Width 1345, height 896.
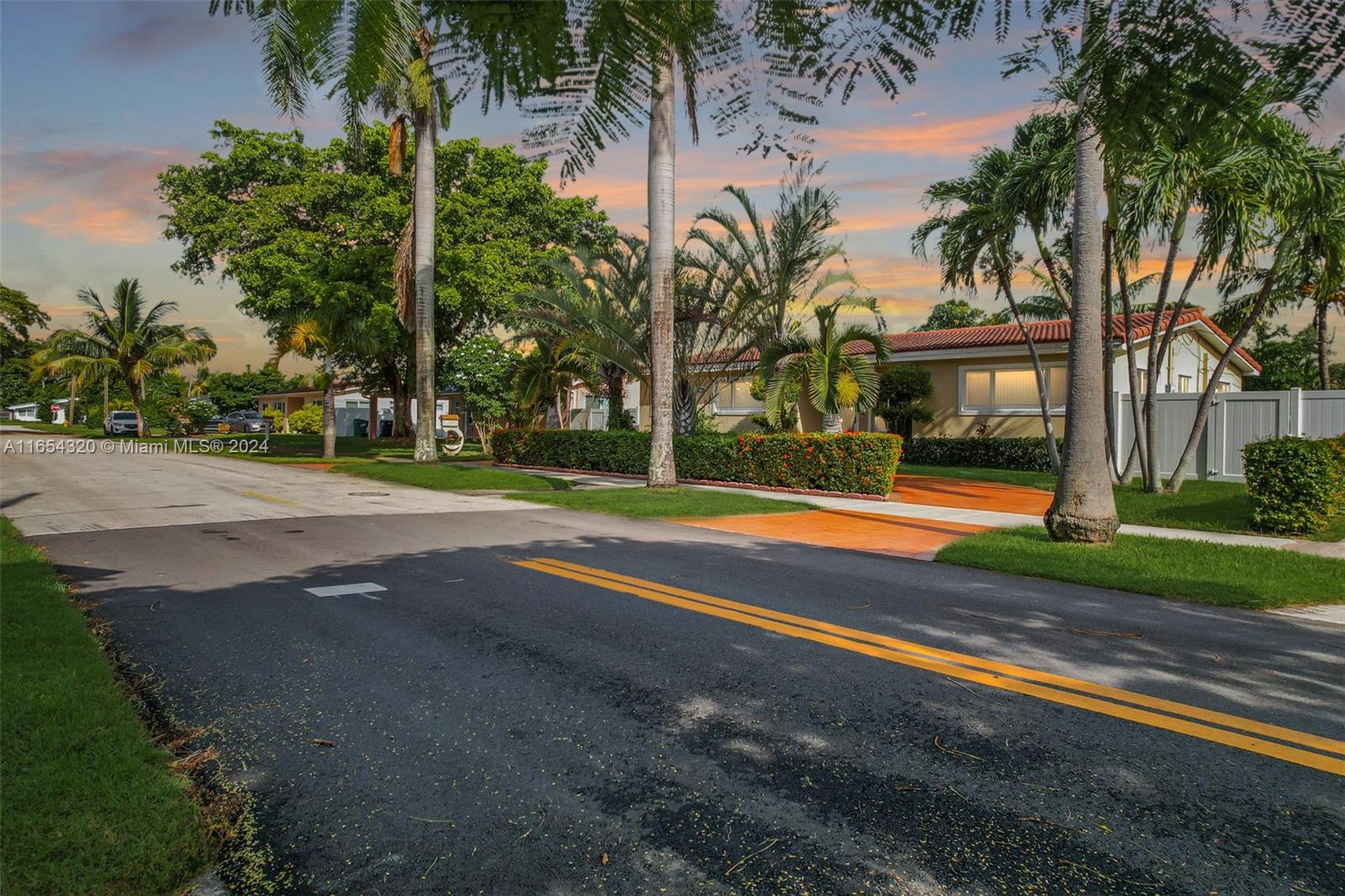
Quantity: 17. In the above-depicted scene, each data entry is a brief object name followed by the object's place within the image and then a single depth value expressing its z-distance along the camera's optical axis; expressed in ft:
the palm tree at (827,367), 54.60
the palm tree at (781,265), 53.83
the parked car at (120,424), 147.23
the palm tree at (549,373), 80.69
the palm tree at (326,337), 82.99
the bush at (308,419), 170.50
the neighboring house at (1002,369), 71.72
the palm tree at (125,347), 128.57
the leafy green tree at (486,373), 90.63
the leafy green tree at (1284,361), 113.39
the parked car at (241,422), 163.19
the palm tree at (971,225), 44.62
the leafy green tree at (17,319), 186.50
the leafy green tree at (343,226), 90.43
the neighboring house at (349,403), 159.53
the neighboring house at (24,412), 265.13
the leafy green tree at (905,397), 78.89
